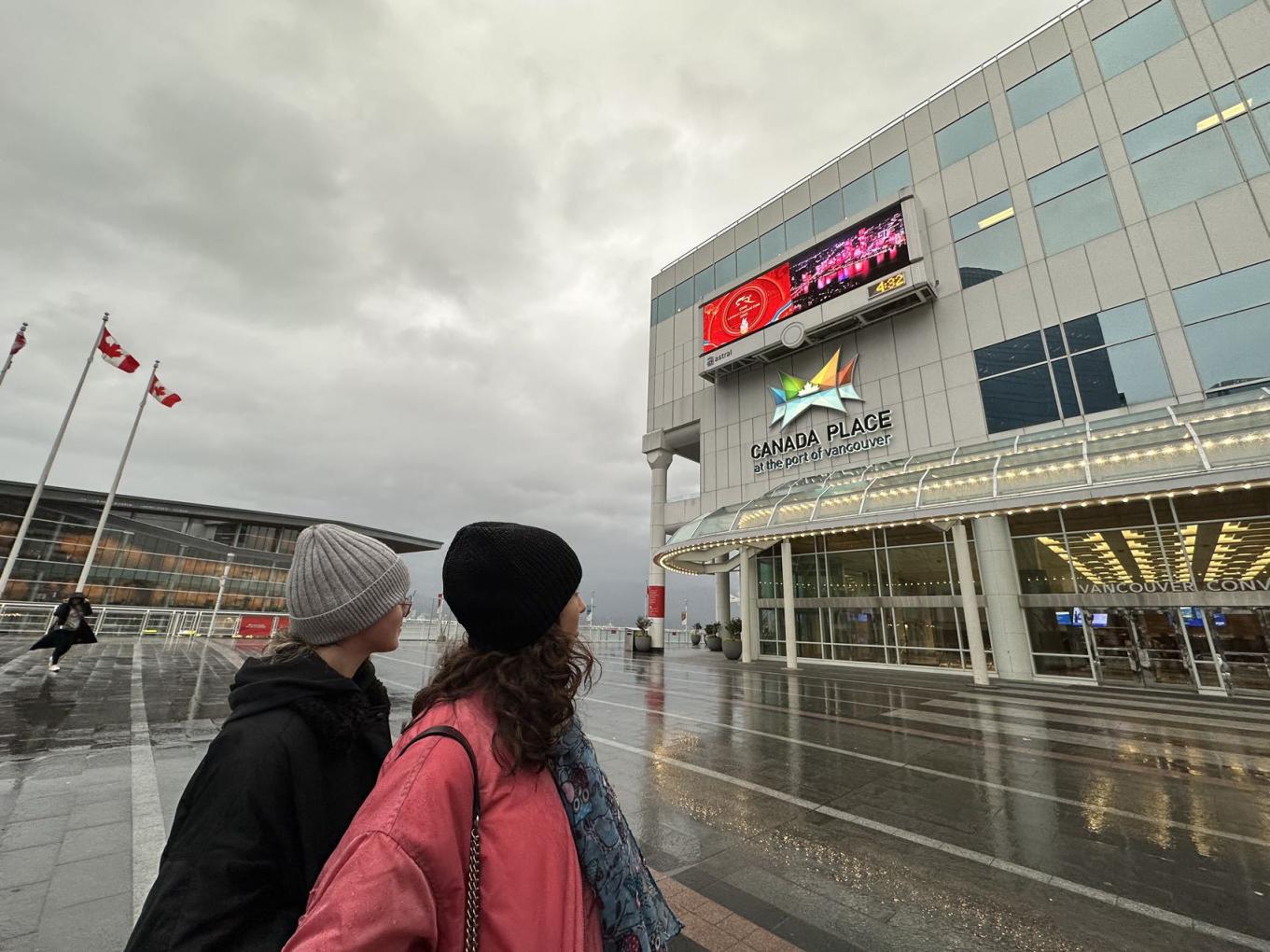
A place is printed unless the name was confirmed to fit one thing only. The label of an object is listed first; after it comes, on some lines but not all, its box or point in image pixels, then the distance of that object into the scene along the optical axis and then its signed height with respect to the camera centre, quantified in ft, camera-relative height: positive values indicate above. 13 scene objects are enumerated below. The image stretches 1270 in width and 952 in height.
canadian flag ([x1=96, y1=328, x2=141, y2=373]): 54.24 +26.46
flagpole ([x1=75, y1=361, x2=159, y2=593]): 58.22 +16.17
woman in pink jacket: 3.01 -1.39
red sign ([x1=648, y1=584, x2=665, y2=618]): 89.86 +3.05
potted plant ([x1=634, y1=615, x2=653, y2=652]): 85.81 -3.58
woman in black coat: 3.56 -1.33
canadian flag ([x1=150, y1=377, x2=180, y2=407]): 64.82 +26.44
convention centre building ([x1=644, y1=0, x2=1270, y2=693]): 43.04 +28.49
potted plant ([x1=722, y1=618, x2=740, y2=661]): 72.64 -3.78
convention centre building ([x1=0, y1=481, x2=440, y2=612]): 115.65 +11.02
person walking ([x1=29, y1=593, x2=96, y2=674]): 33.58 -2.02
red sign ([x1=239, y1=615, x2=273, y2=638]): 78.64 -3.27
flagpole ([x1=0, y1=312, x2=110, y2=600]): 50.70 +11.39
